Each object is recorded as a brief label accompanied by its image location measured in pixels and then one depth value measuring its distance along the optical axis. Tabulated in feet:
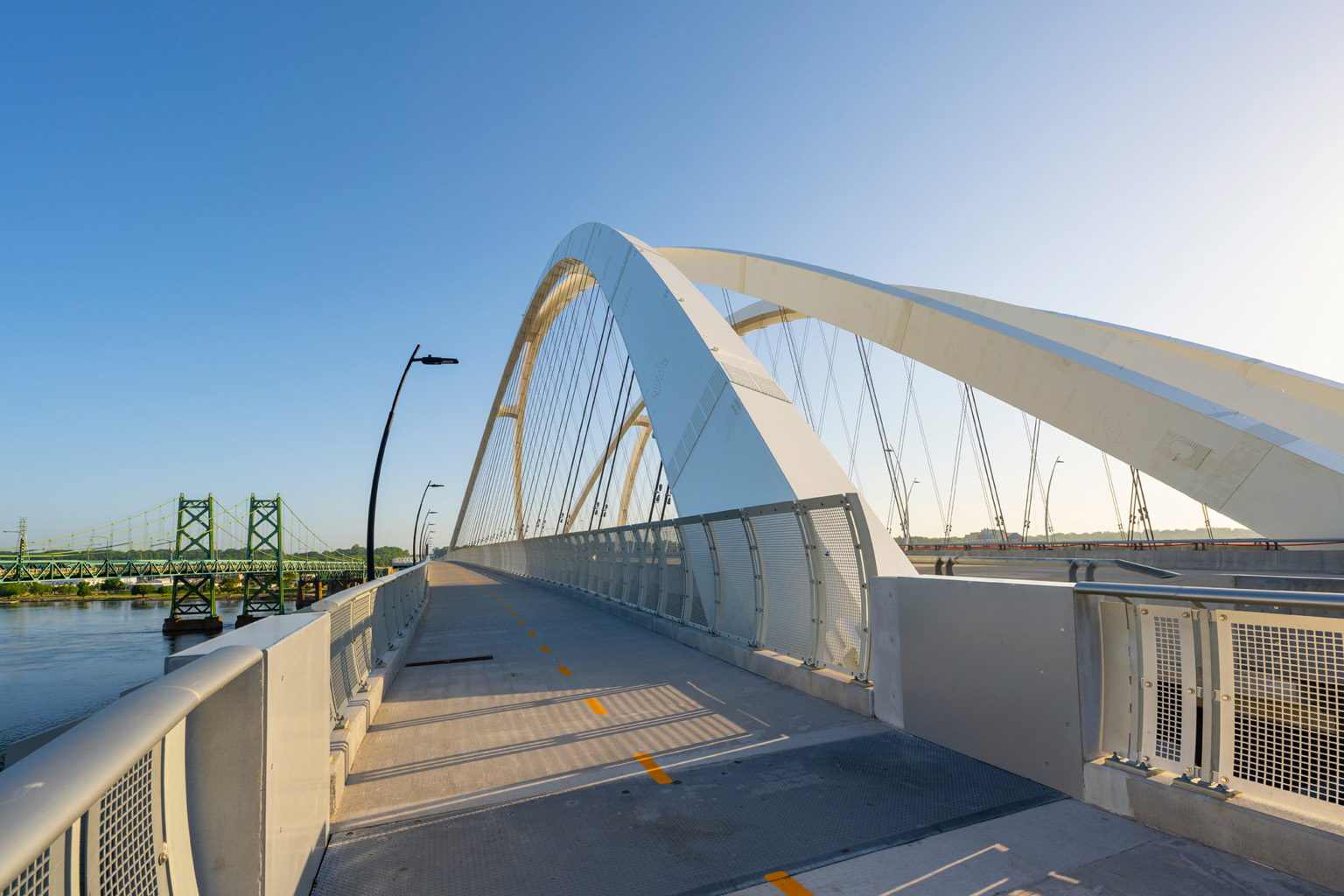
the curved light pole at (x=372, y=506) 68.69
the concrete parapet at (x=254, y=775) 7.82
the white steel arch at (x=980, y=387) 43.38
